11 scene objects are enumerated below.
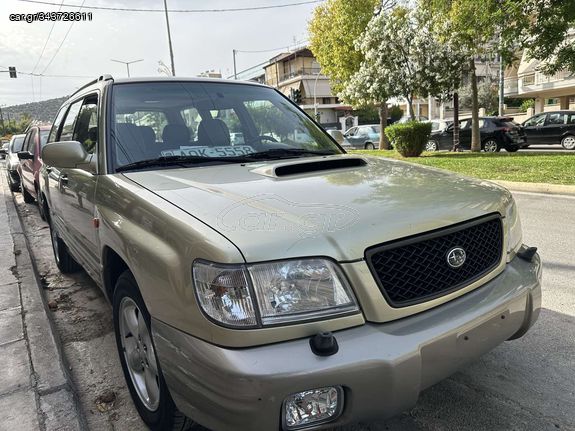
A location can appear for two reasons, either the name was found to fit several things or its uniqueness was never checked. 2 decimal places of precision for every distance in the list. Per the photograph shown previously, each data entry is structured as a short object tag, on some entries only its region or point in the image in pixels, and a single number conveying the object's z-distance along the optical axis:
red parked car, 8.09
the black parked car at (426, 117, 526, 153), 17.97
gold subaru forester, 1.67
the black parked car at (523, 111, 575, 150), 18.00
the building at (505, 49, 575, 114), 32.11
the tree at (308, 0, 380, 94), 21.55
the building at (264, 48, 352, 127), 61.03
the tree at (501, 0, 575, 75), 10.25
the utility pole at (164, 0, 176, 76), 30.61
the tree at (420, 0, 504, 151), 10.84
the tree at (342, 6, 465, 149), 17.34
